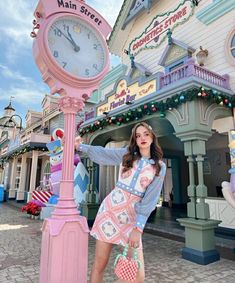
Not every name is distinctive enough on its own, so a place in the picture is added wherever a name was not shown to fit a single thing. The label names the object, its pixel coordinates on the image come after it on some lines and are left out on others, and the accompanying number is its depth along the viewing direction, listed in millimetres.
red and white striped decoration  9711
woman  1914
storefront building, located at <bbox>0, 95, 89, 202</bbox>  13391
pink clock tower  2191
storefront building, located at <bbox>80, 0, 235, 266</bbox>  4691
